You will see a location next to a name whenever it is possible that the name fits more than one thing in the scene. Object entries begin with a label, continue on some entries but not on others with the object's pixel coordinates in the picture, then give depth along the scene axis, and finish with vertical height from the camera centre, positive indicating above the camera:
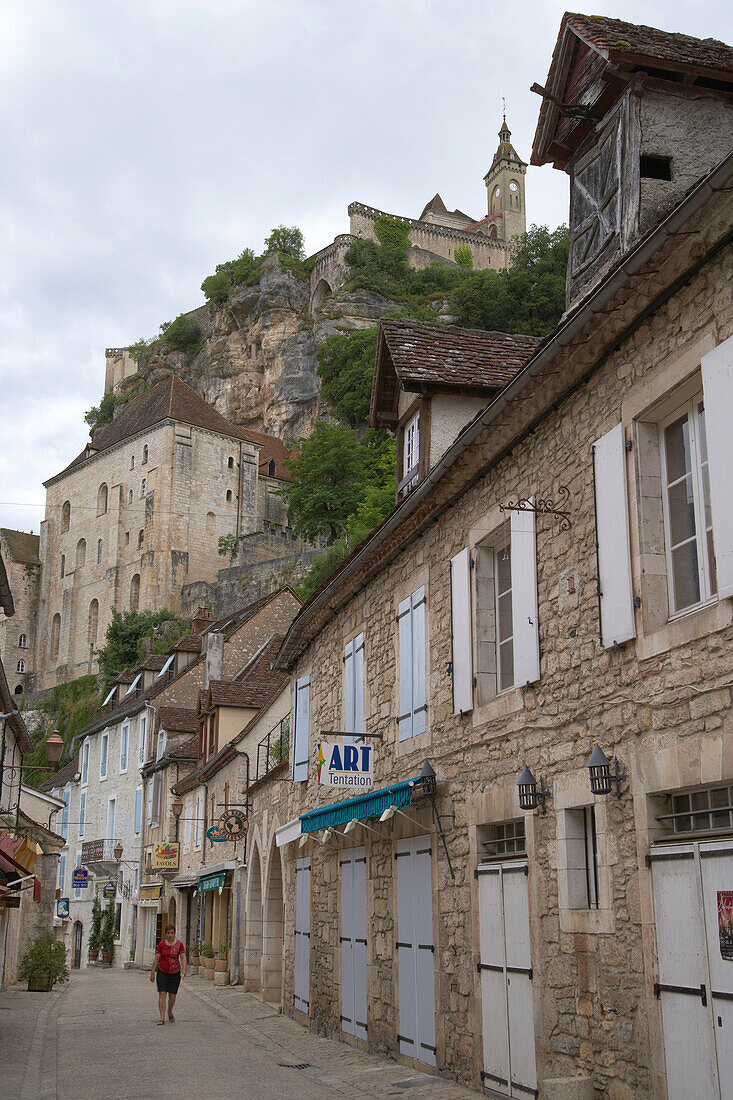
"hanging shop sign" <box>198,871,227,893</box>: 20.78 -0.33
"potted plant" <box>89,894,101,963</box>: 34.16 -2.05
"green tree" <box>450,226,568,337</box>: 53.28 +27.24
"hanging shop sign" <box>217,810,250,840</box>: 18.78 +0.65
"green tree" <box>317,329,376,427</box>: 58.19 +25.91
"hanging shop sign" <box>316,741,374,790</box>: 10.48 +0.91
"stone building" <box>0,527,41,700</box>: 69.94 +15.26
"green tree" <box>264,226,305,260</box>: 79.12 +43.30
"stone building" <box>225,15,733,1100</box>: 5.63 +1.18
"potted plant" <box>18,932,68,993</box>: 19.12 -1.70
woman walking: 13.10 -1.16
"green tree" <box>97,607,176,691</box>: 57.22 +11.42
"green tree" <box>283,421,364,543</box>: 45.22 +15.42
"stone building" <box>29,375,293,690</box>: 61.09 +19.67
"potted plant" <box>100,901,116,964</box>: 33.31 -2.04
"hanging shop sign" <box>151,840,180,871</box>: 26.00 +0.22
